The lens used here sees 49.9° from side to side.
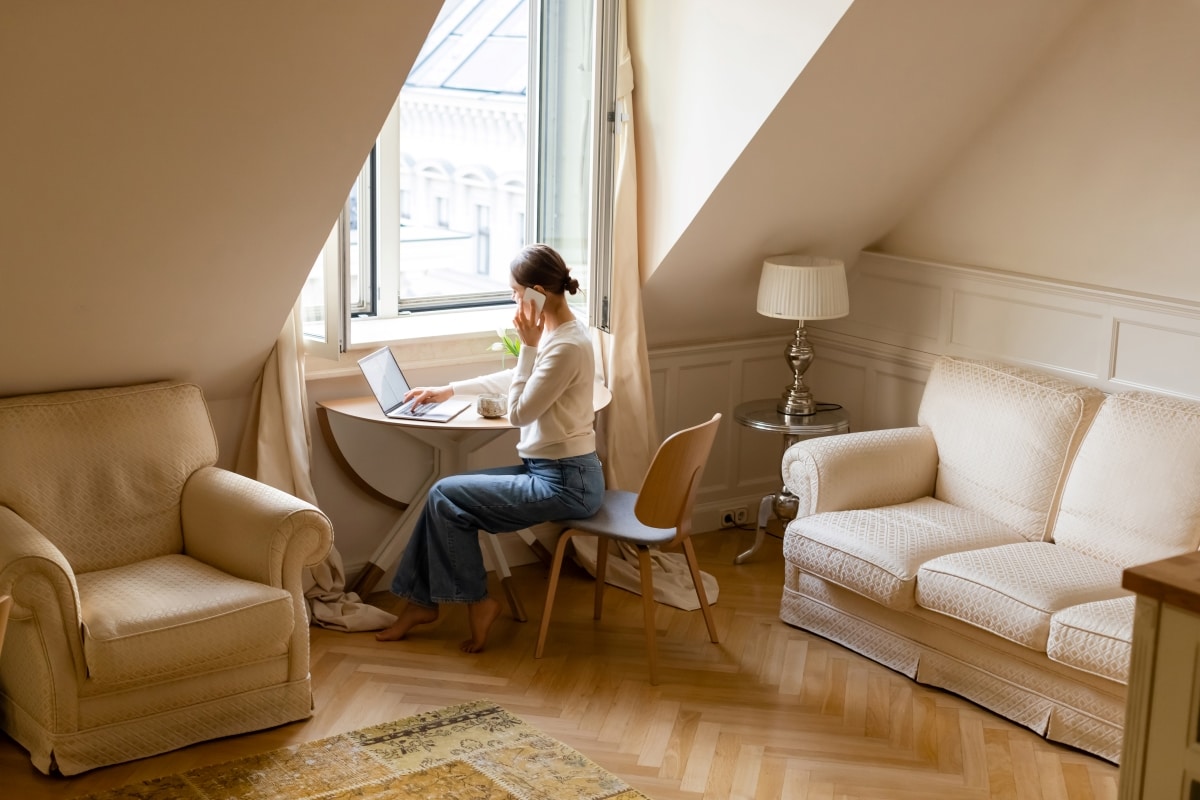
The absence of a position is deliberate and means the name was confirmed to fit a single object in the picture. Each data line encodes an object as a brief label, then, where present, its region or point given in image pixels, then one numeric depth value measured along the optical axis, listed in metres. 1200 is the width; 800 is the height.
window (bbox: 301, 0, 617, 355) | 4.21
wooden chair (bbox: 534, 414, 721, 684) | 3.67
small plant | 4.41
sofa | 3.48
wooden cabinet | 1.99
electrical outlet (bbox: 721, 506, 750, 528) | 5.26
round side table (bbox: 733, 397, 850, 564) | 4.70
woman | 3.83
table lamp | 4.58
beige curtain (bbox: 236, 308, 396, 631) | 4.01
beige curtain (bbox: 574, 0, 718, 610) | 4.46
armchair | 3.12
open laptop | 4.02
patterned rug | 3.10
